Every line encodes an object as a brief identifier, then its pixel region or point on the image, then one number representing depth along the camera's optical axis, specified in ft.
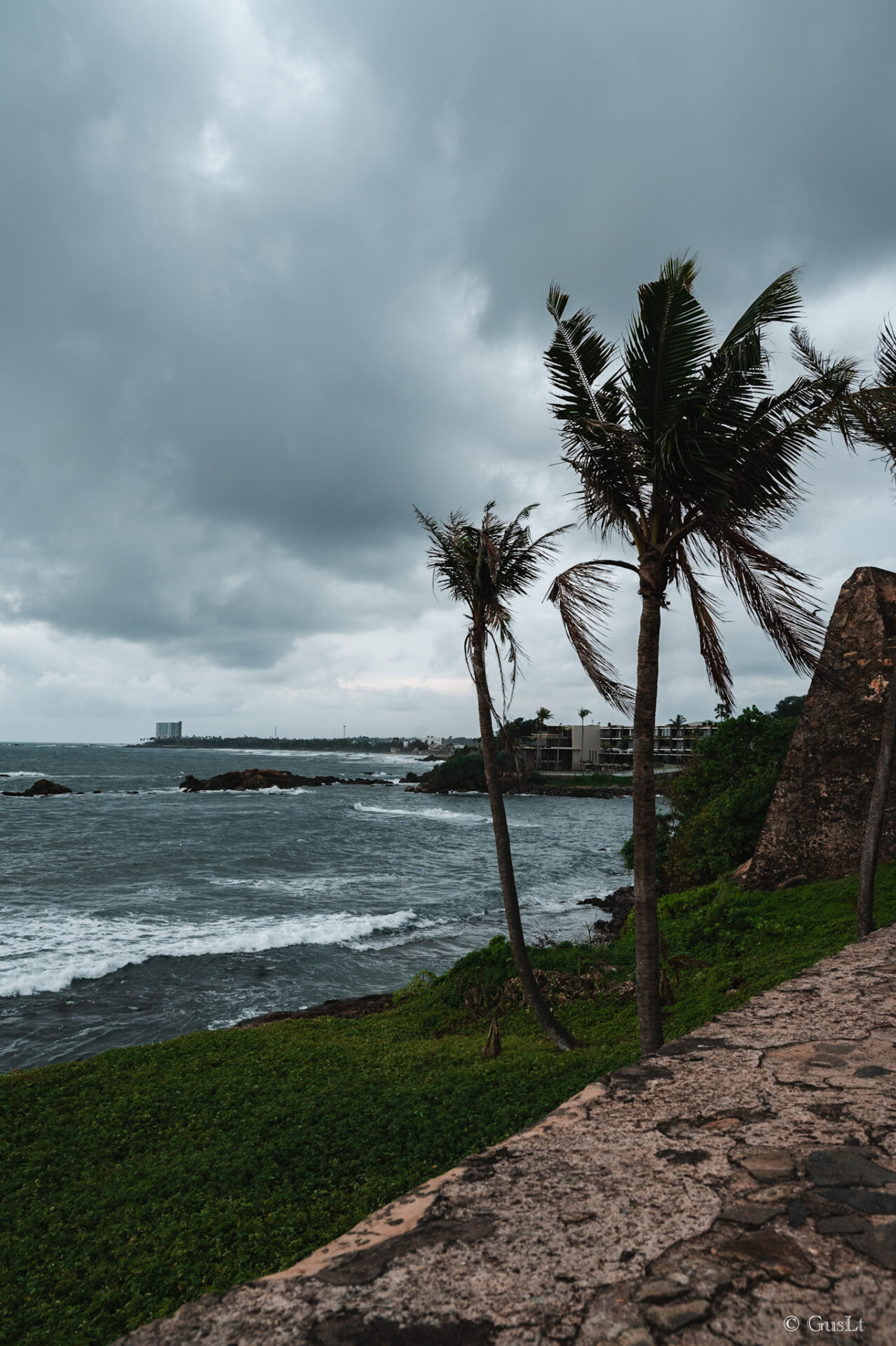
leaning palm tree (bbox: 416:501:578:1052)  28.07
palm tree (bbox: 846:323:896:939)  25.34
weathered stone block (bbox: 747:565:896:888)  41.63
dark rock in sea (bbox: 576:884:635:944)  60.54
